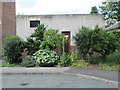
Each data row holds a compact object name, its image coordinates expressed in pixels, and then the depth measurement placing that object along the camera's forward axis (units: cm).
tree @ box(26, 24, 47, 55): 1022
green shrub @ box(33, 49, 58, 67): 908
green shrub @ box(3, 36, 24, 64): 984
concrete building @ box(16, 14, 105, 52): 1272
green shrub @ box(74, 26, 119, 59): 875
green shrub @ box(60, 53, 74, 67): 905
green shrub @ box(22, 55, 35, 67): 903
